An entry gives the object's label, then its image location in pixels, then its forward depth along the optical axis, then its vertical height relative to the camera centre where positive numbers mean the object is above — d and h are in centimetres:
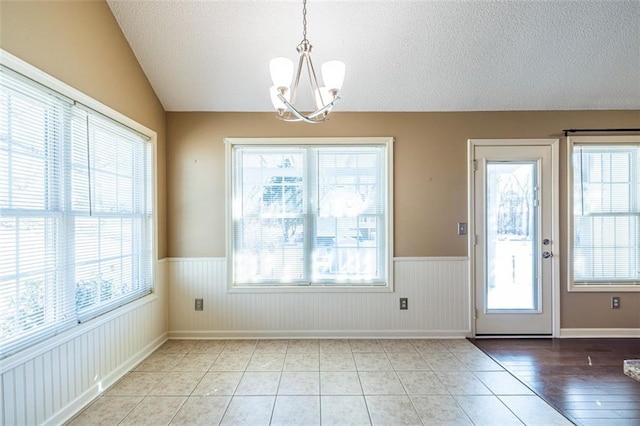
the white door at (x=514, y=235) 325 -26
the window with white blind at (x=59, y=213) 160 +0
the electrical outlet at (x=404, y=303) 328 -99
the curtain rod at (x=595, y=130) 322 +86
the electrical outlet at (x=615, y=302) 325 -98
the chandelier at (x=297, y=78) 168 +76
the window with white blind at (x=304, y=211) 329 +1
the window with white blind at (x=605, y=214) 325 -4
